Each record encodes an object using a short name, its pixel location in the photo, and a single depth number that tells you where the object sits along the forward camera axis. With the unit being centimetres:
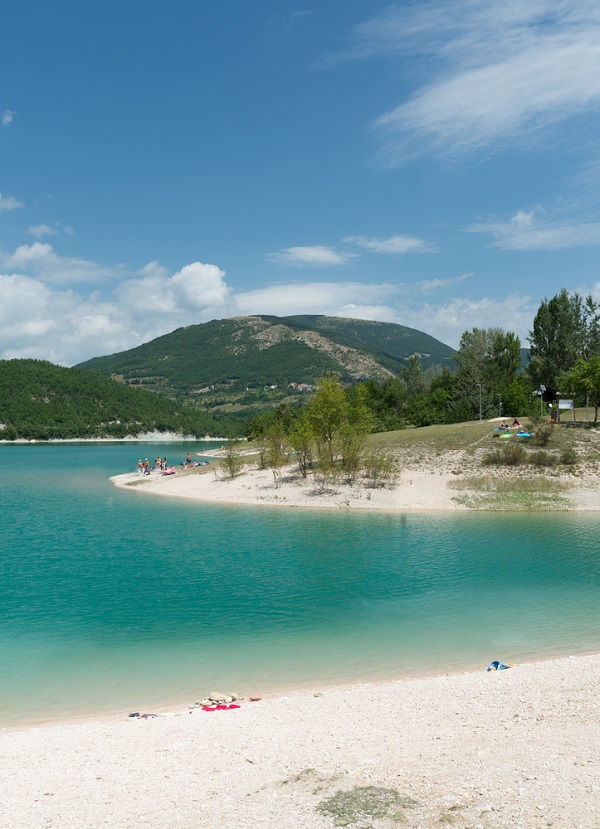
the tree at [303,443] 5338
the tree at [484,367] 8438
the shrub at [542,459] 5019
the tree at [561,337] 8800
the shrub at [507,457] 5117
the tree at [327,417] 5341
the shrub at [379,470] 5016
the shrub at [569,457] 5016
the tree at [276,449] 5472
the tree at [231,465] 5812
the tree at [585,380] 5878
